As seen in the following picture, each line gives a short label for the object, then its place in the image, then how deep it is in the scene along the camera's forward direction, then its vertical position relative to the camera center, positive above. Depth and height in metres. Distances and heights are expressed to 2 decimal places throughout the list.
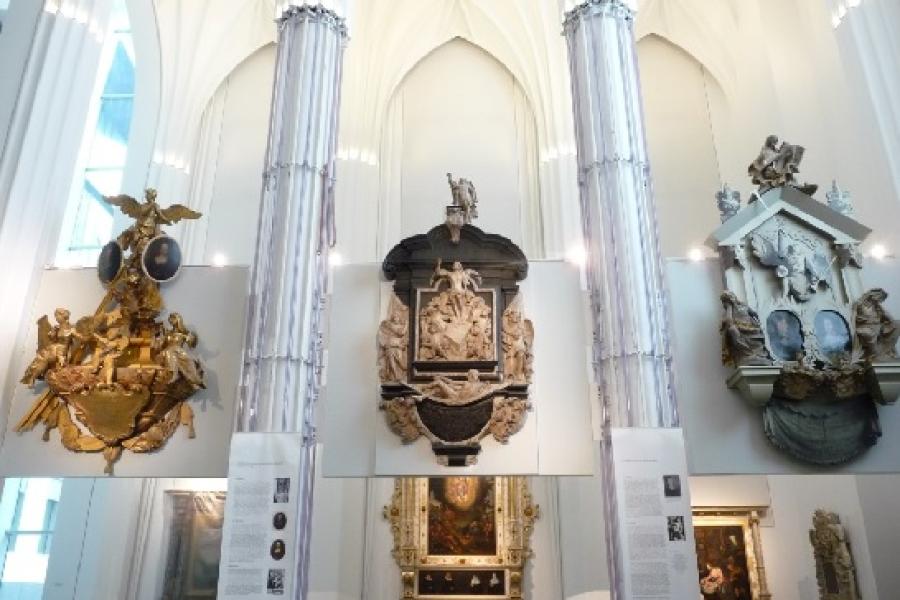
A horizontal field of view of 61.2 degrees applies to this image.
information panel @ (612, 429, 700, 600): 6.41 +0.55
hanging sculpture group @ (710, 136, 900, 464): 7.59 +2.60
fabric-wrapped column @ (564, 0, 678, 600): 7.32 +3.41
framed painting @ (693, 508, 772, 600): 10.48 +0.40
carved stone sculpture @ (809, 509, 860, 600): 8.92 +0.29
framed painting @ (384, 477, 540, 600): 10.58 +0.66
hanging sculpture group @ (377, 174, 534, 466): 7.94 +2.50
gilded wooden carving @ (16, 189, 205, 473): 7.98 +2.08
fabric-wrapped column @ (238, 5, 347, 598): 7.43 +3.40
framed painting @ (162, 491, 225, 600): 10.70 +0.54
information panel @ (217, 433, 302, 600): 6.42 +0.54
